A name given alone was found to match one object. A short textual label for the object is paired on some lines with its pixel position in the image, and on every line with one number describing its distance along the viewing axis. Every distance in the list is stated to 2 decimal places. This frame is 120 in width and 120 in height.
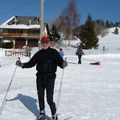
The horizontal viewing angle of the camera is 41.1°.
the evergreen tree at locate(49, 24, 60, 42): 36.73
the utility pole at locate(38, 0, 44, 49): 11.65
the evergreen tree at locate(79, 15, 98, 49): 29.41
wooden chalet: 35.39
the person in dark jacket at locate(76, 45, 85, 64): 12.46
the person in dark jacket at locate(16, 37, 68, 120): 3.18
